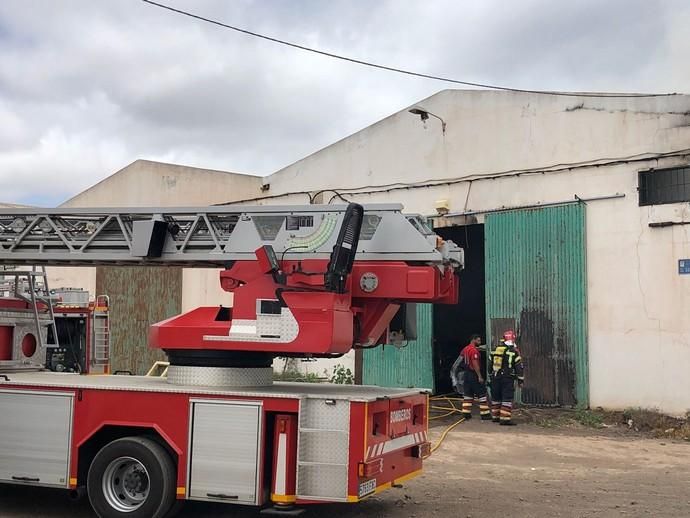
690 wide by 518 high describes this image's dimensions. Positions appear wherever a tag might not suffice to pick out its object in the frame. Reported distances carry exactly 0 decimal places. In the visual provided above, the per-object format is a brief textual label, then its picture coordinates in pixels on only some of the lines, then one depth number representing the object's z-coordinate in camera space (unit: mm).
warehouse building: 14383
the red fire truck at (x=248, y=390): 6902
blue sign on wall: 14094
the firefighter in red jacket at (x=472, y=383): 15805
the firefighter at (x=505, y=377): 14875
